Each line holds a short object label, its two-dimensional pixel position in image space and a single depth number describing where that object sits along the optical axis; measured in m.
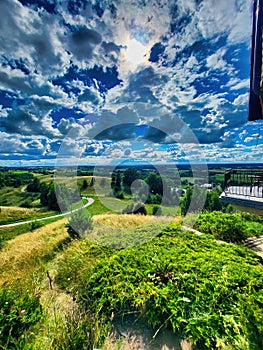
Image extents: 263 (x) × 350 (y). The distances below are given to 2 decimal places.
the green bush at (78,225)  6.67
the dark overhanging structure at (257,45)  3.47
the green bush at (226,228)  6.36
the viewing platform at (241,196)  5.10
